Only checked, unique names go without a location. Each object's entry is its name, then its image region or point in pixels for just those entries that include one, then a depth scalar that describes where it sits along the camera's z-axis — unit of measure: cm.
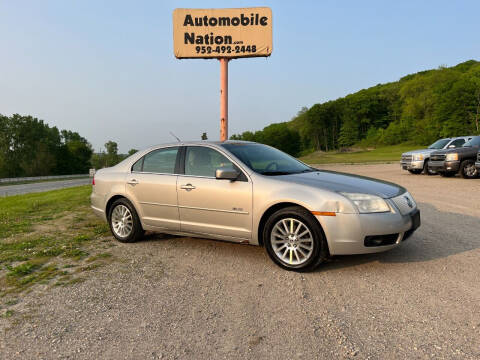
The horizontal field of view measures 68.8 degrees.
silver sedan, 396
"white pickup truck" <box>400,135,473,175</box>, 1673
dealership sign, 1667
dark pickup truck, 1452
